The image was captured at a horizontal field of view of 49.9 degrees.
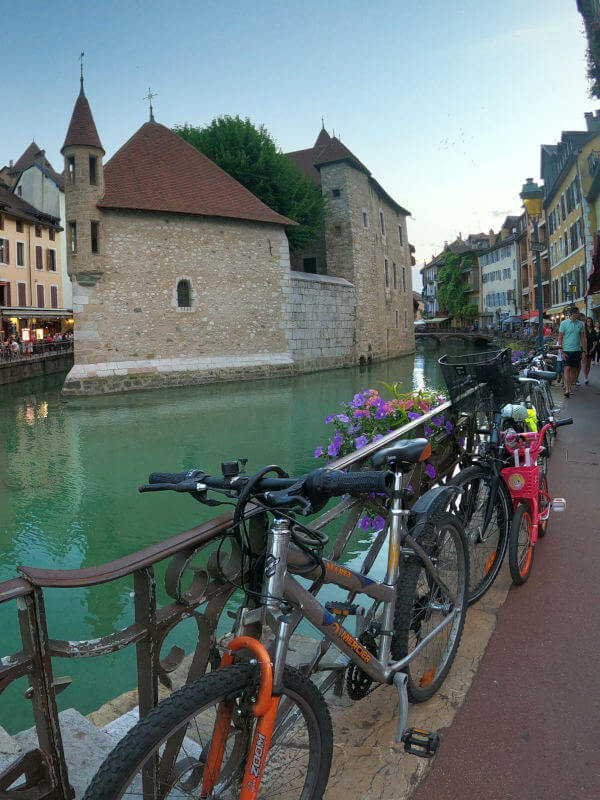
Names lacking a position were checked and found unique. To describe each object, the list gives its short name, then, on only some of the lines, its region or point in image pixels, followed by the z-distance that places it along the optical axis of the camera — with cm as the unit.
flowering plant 474
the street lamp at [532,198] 1102
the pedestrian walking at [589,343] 1240
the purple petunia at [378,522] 464
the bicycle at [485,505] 301
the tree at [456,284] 7600
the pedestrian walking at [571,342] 1045
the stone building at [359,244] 3275
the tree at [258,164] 2920
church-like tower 2117
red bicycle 319
